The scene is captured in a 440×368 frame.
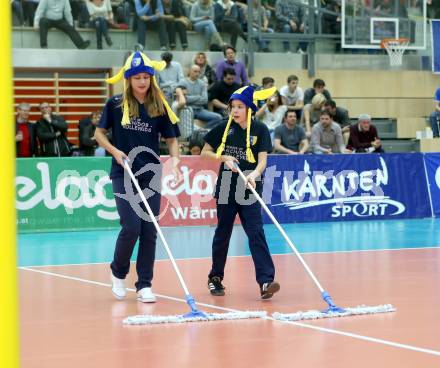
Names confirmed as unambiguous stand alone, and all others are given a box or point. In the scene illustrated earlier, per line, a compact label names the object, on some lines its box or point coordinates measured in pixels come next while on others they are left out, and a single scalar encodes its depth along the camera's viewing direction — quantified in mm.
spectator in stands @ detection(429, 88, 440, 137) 24219
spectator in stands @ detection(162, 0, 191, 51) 23375
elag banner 17297
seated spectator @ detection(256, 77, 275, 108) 20500
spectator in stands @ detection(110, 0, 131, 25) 23266
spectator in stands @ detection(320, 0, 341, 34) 24641
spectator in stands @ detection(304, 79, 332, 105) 22359
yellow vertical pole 3543
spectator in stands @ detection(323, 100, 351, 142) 21891
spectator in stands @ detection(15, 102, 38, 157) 19109
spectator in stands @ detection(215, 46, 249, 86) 21359
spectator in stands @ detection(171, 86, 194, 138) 20219
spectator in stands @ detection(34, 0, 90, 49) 22250
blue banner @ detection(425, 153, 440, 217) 19953
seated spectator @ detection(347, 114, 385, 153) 21047
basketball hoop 25312
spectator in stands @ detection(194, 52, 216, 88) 21719
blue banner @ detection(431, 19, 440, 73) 25922
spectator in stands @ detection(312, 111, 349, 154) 19984
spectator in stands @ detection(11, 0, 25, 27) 22375
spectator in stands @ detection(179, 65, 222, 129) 20938
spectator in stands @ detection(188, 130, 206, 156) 19031
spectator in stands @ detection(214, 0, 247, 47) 24312
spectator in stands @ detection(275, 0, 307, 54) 24531
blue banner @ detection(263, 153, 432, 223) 18703
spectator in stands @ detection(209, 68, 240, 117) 21062
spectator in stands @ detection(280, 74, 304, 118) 22016
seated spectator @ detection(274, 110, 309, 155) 19825
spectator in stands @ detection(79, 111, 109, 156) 20078
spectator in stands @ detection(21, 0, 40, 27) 22375
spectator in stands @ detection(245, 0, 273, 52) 24312
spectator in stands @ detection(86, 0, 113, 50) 22875
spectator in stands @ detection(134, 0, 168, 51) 23109
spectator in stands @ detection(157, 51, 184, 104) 20891
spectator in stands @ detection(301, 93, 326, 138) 21391
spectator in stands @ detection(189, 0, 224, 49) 23766
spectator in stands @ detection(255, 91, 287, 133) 20547
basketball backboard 24625
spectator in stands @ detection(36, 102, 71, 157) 19359
